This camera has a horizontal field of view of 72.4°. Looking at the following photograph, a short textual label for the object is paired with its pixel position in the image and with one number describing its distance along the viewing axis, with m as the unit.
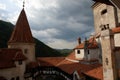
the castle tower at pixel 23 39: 15.15
